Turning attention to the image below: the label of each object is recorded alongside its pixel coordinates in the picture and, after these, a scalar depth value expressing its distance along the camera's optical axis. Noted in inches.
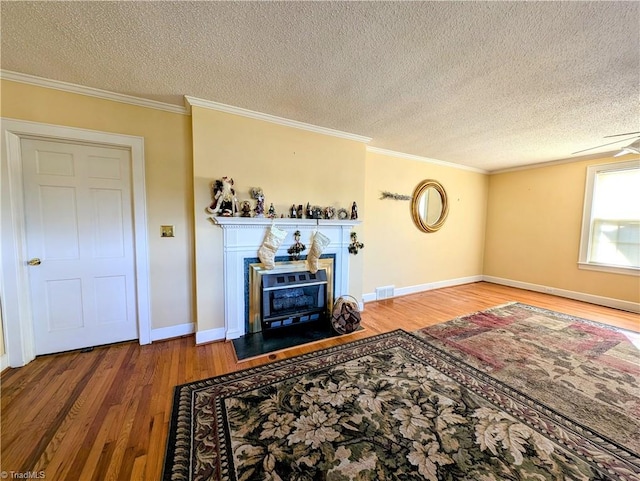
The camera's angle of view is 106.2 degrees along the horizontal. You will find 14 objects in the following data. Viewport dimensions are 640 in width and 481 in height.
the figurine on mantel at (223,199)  96.0
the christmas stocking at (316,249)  115.2
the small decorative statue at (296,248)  113.1
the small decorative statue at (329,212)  122.0
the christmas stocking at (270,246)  105.4
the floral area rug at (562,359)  65.3
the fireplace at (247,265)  101.0
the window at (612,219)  141.4
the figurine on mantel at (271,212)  106.1
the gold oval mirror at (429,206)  167.6
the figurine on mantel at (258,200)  103.9
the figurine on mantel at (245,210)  100.7
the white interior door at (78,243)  84.0
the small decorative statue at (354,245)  130.9
